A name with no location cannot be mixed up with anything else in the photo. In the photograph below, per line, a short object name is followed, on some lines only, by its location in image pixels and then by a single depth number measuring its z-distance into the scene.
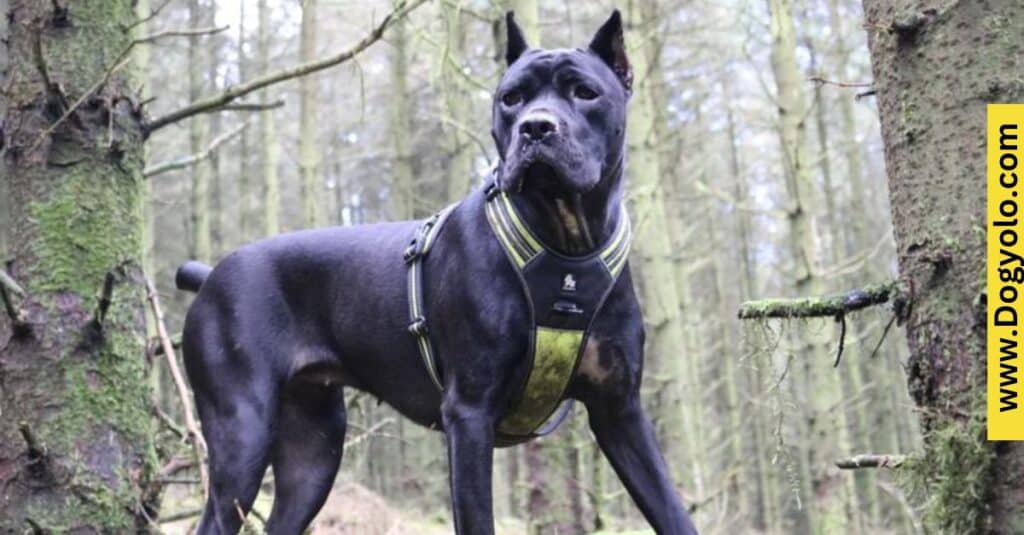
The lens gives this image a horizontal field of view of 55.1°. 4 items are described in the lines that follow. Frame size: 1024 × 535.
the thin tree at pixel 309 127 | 13.49
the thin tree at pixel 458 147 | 11.81
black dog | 3.40
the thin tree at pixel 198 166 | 15.25
